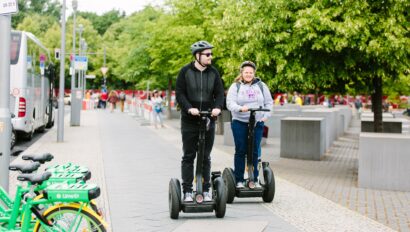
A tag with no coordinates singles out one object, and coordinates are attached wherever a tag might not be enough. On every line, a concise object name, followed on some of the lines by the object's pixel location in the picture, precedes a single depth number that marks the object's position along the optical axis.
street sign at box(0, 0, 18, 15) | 6.96
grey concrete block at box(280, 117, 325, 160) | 16.81
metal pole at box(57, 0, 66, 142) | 19.78
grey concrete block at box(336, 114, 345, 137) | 26.67
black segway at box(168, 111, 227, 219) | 7.71
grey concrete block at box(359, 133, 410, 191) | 11.20
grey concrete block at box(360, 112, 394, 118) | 25.27
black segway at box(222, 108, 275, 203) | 8.84
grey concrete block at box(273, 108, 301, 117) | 25.43
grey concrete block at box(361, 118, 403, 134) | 18.54
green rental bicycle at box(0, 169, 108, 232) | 4.97
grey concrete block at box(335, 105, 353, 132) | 30.21
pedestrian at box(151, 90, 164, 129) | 29.47
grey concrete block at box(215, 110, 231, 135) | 26.06
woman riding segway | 8.95
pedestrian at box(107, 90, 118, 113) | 50.83
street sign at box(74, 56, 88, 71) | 32.44
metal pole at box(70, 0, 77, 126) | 28.04
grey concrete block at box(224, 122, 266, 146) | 20.70
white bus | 18.36
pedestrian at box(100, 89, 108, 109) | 59.38
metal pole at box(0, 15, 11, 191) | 7.06
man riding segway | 7.73
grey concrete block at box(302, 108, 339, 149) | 20.08
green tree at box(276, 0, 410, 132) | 12.27
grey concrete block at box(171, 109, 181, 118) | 42.86
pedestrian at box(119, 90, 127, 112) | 50.09
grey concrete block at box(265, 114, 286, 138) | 25.22
